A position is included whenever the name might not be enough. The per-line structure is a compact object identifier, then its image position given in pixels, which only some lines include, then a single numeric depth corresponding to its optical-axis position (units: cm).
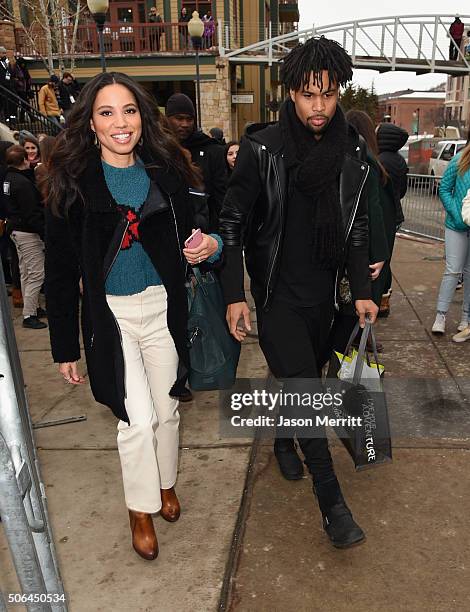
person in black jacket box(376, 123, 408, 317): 526
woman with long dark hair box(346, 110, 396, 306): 342
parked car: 2014
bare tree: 1970
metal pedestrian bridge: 2472
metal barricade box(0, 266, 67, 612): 125
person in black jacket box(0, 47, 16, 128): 1561
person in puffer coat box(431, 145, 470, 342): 505
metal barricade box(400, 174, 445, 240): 1025
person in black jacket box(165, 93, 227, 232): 460
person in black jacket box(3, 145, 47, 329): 602
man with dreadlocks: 264
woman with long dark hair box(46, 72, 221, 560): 245
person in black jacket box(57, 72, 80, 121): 1680
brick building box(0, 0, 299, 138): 2522
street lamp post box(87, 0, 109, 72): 1288
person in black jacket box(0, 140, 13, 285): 625
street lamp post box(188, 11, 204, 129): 1836
